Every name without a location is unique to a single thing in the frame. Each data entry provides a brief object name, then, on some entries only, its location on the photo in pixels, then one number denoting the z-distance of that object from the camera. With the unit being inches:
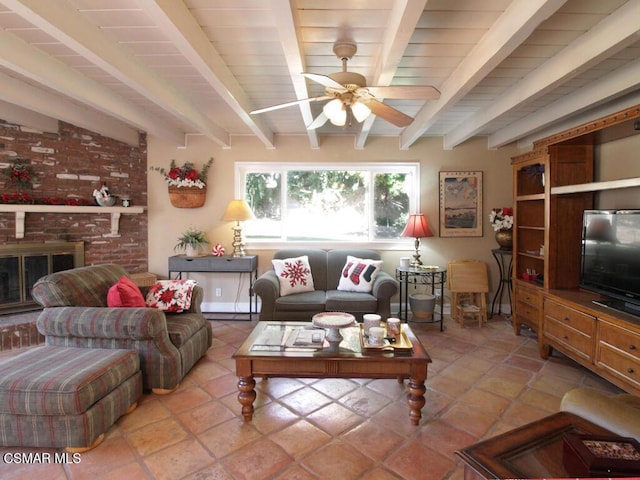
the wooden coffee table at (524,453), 41.2
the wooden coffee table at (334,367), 81.3
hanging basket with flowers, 173.0
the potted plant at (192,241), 170.2
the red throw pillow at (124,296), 100.0
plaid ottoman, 70.2
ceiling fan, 84.1
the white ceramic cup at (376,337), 85.9
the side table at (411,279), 154.9
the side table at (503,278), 176.6
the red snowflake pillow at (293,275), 150.5
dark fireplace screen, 140.9
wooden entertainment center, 90.7
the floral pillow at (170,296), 116.2
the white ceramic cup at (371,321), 93.8
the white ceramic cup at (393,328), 92.4
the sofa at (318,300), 138.9
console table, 164.6
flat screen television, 94.3
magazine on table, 87.1
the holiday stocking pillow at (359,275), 149.4
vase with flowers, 162.9
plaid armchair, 91.1
